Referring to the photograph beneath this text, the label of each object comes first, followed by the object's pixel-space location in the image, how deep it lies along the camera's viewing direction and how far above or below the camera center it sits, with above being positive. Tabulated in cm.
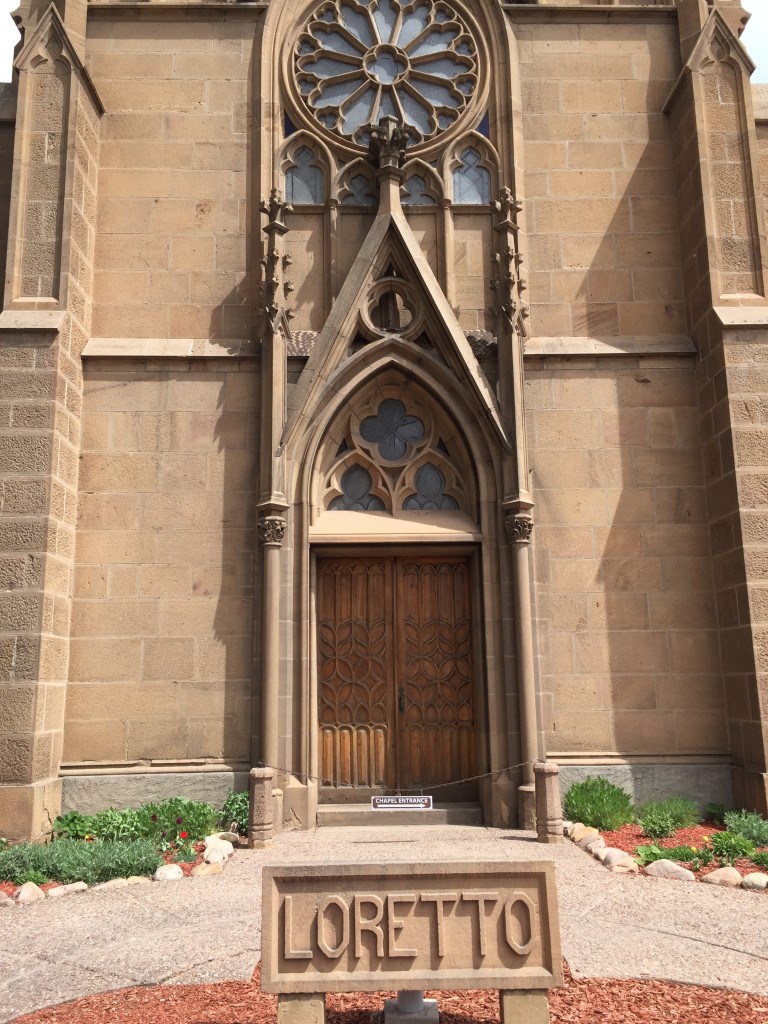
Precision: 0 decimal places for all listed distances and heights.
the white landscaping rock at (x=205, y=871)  707 -152
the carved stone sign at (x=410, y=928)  370 -106
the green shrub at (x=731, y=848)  755 -148
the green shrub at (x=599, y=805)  872 -127
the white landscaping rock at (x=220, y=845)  782 -145
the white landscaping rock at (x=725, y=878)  681 -158
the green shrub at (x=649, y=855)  749 -152
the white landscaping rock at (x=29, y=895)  663 -159
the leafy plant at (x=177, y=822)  833 -133
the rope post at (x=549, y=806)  813 -118
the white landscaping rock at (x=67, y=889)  676 -159
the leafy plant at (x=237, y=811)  884 -130
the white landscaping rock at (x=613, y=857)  718 -147
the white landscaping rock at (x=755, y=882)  675 -159
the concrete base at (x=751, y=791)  876 -116
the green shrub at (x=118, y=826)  836 -135
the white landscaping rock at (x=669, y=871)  698 -156
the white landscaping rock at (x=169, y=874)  700 -152
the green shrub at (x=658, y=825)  839 -141
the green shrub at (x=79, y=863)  716 -146
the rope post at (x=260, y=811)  813 -118
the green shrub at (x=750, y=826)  806 -141
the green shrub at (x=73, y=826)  861 -138
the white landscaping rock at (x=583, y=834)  812 -145
